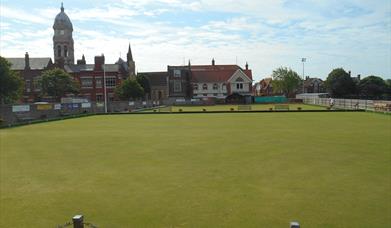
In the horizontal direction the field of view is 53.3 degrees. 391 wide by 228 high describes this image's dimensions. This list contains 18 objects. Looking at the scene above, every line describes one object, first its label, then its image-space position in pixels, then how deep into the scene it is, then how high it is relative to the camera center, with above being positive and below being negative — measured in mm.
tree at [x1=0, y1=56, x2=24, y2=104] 49375 +2051
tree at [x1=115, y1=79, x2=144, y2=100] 70312 +1302
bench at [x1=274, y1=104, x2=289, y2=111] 50356 -1693
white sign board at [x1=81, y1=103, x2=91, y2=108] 47378 -899
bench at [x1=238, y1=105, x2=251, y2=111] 51619 -1738
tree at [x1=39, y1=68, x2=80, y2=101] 67875 +2648
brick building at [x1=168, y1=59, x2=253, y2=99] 88062 +3112
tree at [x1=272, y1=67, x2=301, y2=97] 109312 +4124
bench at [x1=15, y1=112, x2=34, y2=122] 33616 -1636
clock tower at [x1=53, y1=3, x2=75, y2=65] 90312 +13273
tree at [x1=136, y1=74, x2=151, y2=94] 83088 +3214
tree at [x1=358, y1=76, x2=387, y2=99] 92312 +1555
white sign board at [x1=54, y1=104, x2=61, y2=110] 41184 -891
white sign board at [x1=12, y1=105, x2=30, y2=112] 32969 -824
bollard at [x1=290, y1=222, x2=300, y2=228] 3489 -1171
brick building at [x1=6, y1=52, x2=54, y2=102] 77000 +5494
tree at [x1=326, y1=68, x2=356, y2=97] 90375 +2317
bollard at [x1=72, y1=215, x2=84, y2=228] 3797 -1210
